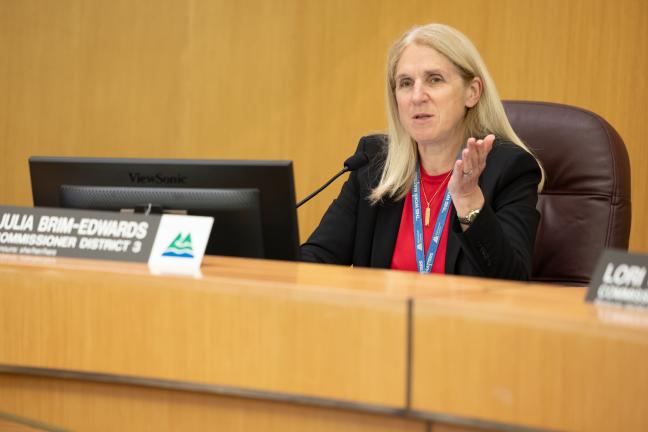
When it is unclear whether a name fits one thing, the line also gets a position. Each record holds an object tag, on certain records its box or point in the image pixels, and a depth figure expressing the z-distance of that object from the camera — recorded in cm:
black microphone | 588
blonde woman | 599
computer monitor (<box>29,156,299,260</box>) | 549
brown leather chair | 603
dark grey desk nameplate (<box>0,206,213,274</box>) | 531
